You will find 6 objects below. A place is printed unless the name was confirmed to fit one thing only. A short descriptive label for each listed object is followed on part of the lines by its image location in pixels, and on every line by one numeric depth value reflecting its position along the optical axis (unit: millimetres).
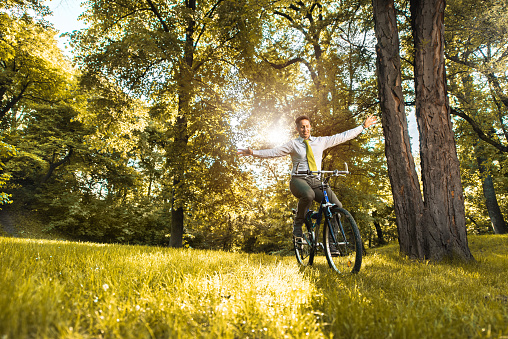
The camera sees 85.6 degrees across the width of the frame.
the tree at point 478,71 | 8914
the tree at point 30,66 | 13297
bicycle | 3783
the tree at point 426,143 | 5031
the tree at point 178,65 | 8945
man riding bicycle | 4344
